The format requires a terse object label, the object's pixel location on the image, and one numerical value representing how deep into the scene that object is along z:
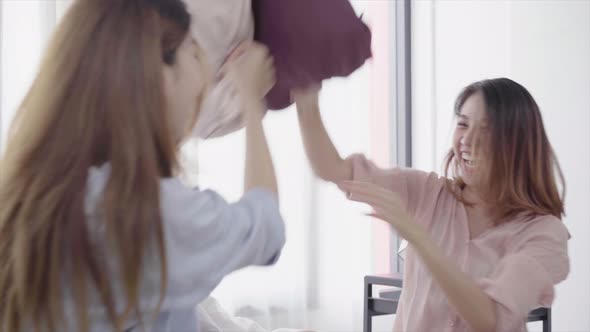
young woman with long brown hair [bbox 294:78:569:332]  1.33
